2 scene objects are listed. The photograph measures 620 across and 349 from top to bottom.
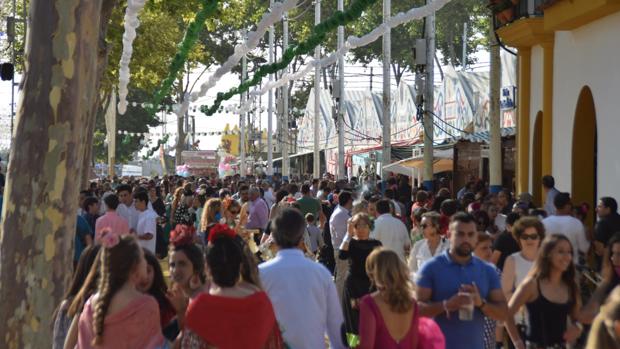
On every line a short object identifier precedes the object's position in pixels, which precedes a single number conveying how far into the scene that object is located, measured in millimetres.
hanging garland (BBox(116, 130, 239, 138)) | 78262
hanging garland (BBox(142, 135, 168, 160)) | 83000
